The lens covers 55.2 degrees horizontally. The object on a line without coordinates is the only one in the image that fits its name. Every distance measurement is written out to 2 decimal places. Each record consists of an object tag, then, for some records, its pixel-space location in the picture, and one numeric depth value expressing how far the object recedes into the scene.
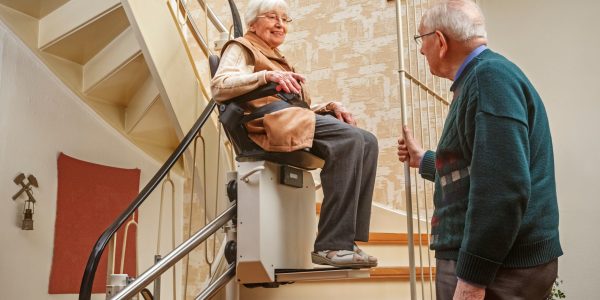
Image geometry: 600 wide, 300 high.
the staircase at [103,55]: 2.87
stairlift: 1.96
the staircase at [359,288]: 2.21
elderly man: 1.15
